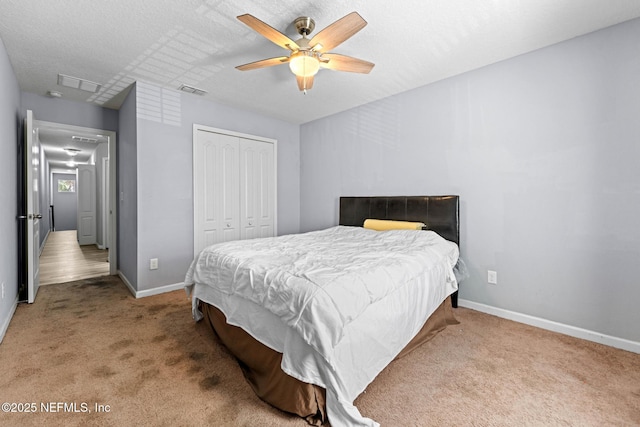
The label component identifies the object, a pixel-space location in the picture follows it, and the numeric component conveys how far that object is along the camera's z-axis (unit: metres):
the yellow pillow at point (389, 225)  3.05
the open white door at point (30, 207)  2.99
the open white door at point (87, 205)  7.17
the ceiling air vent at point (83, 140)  5.53
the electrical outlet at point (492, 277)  2.79
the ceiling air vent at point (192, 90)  3.38
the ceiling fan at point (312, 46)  1.79
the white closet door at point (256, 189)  4.25
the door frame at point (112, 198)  4.09
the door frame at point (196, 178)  3.69
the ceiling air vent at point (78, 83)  3.08
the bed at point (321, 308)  1.34
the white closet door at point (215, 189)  3.76
